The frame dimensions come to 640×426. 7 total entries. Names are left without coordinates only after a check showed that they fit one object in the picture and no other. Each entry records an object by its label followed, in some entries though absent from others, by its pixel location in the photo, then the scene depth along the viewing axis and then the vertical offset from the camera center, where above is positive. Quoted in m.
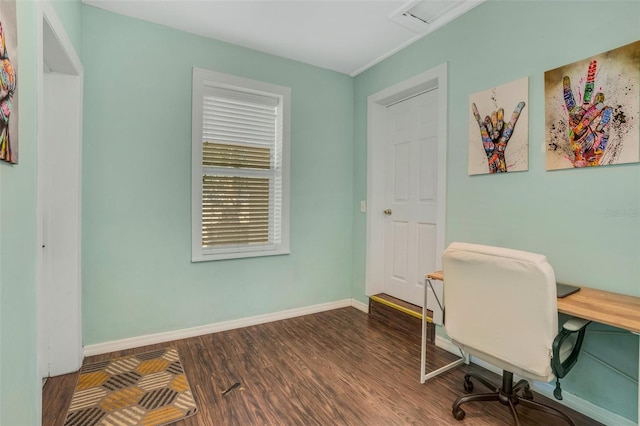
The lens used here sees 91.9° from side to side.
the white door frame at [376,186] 3.29 +0.27
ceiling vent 2.27 +1.53
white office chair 1.37 -0.50
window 2.74 +0.40
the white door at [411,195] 2.83 +0.16
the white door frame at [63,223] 2.04 -0.10
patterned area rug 1.70 -1.13
